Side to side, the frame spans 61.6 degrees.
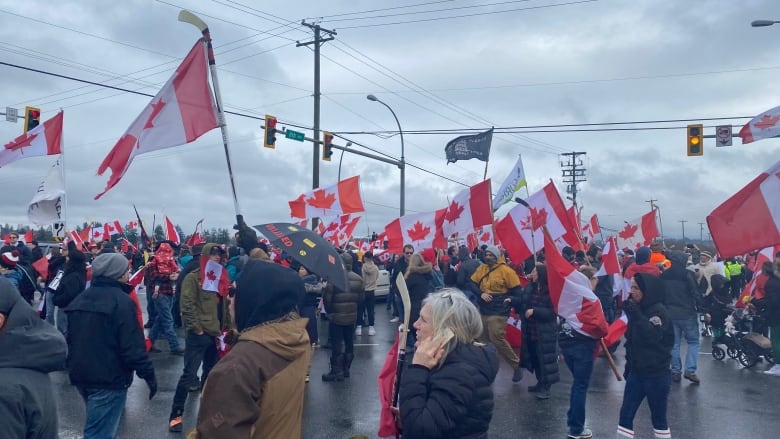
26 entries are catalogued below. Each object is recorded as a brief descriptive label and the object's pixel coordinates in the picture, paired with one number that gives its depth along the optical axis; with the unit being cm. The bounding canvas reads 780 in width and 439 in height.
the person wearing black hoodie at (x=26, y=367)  244
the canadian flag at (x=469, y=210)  1205
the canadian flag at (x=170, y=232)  1905
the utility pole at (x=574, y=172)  6392
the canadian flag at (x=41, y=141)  1076
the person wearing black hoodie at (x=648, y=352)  557
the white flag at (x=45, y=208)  1014
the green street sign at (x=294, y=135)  2033
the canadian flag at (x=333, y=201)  1535
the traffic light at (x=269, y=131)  2011
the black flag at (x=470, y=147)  1827
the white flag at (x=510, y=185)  1465
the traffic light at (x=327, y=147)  2288
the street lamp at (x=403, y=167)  2598
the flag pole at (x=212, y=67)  557
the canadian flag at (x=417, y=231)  1331
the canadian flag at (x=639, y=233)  1825
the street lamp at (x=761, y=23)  1611
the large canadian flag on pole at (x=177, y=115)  635
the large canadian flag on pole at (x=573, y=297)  625
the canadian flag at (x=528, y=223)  1048
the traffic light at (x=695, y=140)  1950
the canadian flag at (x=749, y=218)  602
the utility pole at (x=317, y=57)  2503
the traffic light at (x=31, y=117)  1661
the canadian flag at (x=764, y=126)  767
